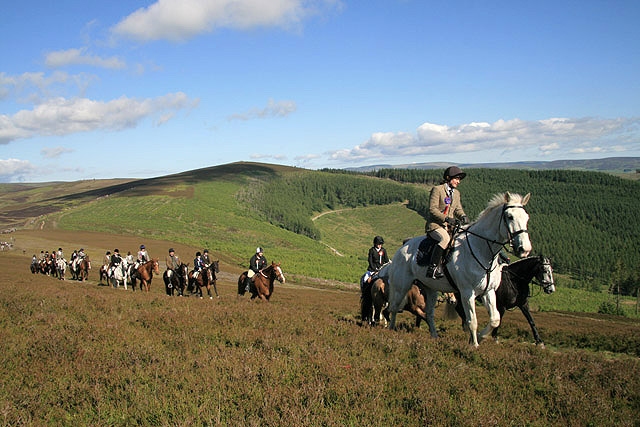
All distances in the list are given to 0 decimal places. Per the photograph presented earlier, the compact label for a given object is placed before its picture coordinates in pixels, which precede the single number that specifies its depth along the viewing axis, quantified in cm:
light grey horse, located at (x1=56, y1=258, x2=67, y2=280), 3550
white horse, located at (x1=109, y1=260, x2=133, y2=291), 2962
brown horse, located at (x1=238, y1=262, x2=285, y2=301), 1848
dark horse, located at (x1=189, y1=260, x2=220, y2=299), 2428
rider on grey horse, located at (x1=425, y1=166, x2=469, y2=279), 938
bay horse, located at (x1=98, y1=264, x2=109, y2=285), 3150
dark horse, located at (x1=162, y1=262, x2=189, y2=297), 2486
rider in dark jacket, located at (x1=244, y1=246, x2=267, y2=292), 1884
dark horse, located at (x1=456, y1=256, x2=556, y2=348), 1280
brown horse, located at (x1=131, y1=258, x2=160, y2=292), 2605
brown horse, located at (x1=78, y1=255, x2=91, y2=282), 3397
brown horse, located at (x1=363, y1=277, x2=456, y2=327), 1200
